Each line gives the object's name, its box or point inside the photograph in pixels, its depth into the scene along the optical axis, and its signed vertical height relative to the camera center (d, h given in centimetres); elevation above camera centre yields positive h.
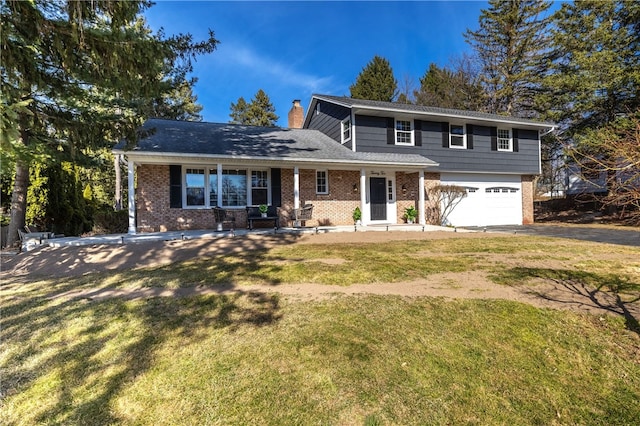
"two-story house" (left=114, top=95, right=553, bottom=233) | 1141 +194
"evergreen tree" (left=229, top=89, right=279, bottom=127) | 3641 +1195
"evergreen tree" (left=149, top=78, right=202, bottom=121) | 2395 +947
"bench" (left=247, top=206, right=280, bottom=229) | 1145 -8
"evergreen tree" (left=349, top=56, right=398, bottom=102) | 3094 +1293
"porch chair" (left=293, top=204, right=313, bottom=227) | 1185 +0
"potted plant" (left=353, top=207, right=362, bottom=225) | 1367 -16
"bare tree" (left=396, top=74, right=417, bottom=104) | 3391 +1343
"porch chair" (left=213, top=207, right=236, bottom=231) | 1077 -8
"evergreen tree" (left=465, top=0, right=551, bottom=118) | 2333 +1253
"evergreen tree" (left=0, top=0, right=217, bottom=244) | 469 +275
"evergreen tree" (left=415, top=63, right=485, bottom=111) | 2838 +1170
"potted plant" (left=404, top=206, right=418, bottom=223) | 1425 -12
